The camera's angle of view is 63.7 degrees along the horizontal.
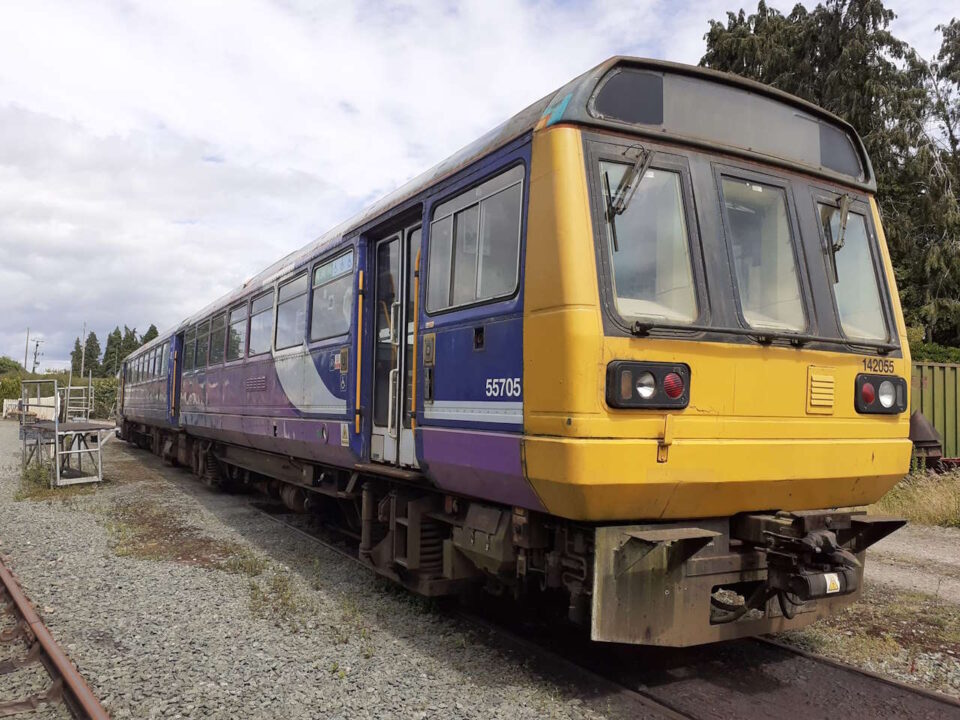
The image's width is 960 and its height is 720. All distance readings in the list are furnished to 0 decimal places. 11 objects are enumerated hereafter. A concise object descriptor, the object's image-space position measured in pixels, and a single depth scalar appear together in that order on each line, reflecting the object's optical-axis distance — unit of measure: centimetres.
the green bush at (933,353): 1735
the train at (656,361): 377
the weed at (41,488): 1240
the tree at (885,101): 2270
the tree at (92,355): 11856
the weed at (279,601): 560
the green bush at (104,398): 5725
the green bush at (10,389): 5847
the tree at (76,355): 12601
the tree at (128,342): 11162
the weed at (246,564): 705
